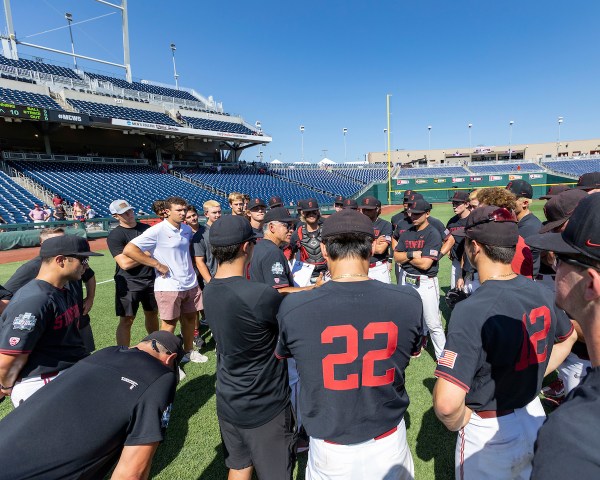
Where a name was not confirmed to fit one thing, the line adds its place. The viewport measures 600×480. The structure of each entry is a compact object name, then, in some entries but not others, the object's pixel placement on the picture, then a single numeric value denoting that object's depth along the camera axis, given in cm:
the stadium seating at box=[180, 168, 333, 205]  3034
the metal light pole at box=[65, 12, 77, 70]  3641
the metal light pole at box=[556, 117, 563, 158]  6457
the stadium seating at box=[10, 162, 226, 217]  2114
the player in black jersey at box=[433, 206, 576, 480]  176
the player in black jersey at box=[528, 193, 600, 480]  90
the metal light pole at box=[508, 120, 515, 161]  6166
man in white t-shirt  436
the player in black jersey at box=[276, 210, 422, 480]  172
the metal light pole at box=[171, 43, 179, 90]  4551
